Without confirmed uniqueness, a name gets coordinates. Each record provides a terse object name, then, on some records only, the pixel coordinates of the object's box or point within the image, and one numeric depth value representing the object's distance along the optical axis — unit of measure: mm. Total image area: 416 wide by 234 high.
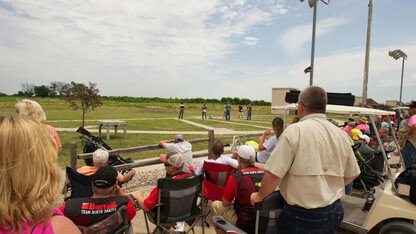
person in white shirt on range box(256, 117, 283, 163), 5275
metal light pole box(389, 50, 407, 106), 20597
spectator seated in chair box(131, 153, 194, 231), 3216
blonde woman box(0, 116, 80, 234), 1030
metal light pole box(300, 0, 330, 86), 7316
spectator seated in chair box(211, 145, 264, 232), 2914
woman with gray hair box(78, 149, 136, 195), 3631
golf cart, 3119
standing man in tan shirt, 2025
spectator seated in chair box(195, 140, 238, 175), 4244
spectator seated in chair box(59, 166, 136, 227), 2433
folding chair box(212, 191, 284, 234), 2398
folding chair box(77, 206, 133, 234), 2465
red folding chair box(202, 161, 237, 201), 4191
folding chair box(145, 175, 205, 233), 3139
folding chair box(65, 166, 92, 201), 3555
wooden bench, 12328
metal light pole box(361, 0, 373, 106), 12438
